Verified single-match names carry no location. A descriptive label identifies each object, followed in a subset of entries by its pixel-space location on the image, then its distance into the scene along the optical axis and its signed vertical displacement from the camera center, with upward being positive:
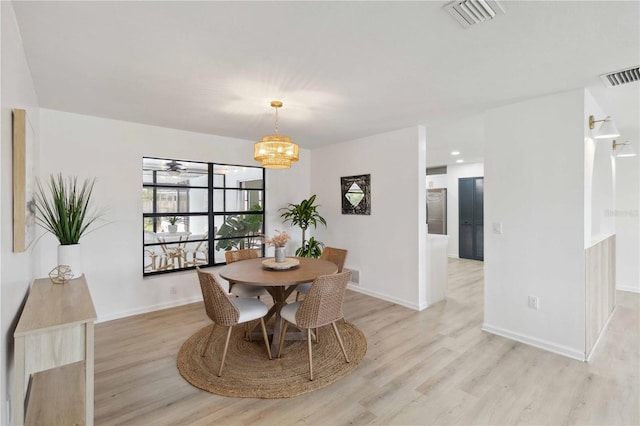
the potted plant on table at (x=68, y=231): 2.38 -0.14
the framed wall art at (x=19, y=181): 1.68 +0.18
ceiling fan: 4.32 +0.66
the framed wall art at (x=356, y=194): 4.86 +0.32
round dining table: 2.72 -0.60
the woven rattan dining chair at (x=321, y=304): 2.53 -0.79
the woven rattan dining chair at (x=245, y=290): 3.36 -0.87
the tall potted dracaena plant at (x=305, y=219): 5.27 -0.11
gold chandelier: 2.99 +0.62
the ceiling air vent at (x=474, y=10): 1.62 +1.12
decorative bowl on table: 3.13 -0.55
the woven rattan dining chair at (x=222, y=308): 2.51 -0.83
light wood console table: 1.48 -0.69
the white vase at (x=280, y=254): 3.31 -0.45
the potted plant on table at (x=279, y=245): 3.29 -0.35
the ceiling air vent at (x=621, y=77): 2.45 +1.13
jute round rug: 2.37 -1.35
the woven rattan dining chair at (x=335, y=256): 3.83 -0.56
